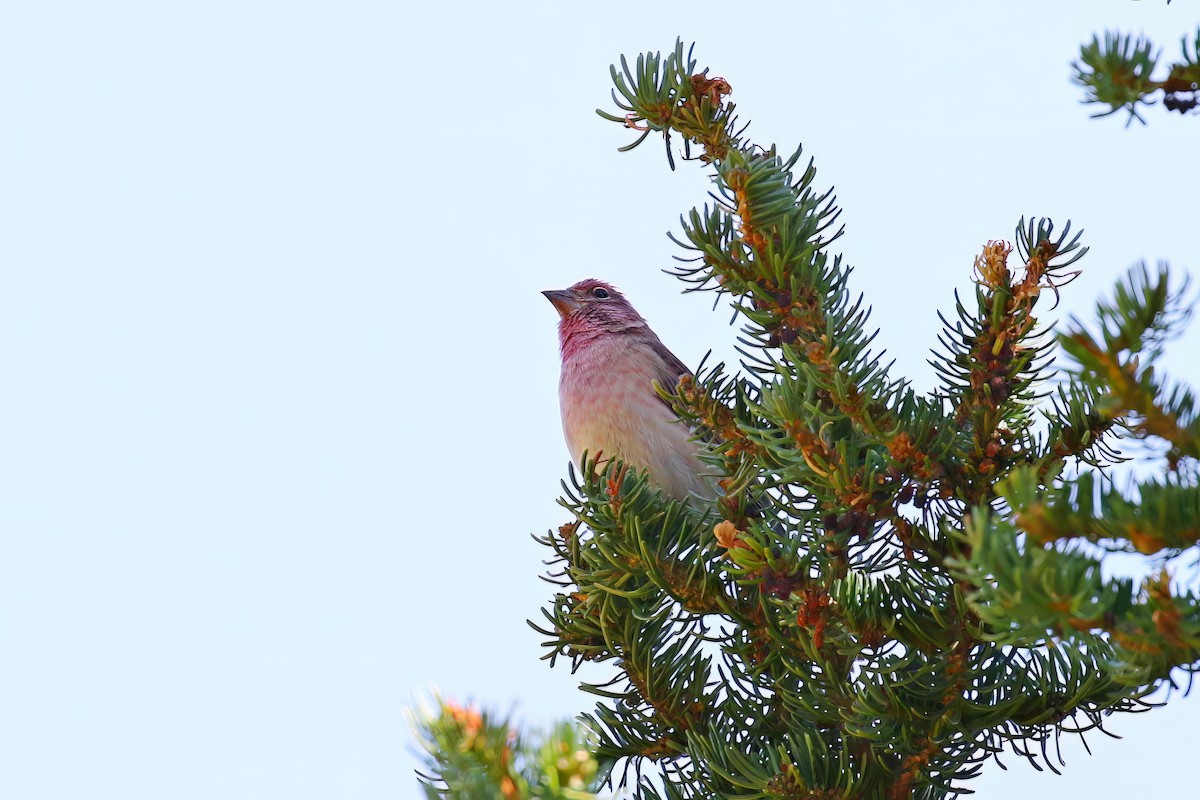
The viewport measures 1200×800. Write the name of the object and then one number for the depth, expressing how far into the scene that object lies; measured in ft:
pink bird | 43.93
